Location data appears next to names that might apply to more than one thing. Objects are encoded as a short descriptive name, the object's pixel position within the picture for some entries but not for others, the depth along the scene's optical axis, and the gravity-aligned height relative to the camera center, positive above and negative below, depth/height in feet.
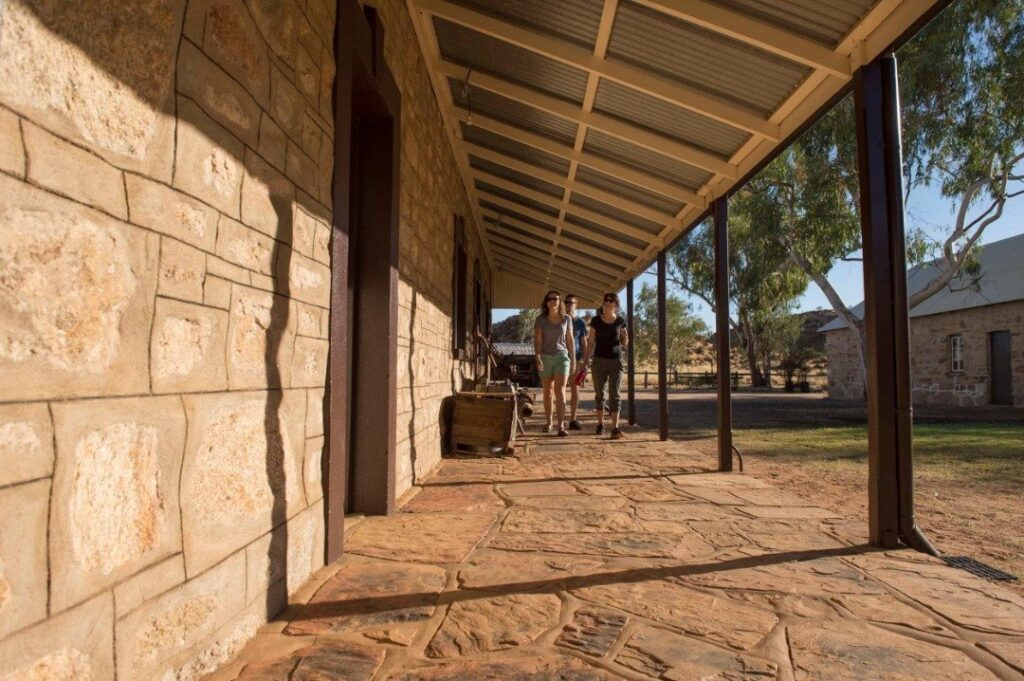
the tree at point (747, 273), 58.13 +12.68
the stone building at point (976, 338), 53.88 +4.33
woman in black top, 21.86 +1.30
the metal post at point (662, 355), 23.03 +1.03
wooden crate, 18.53 -1.26
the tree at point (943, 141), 40.96 +18.02
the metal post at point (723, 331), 16.71 +1.46
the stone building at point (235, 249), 3.50 +1.12
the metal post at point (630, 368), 29.84 +0.66
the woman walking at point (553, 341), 22.49 +1.48
